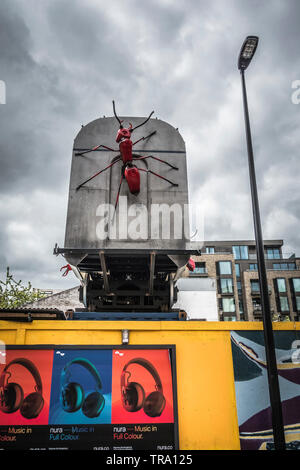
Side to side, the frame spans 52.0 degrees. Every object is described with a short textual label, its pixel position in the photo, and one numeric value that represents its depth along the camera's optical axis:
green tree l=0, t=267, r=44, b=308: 30.06
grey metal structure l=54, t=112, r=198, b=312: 7.92
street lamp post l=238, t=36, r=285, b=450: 4.75
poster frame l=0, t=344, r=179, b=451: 5.57
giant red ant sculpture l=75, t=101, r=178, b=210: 8.05
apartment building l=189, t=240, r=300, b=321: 49.94
